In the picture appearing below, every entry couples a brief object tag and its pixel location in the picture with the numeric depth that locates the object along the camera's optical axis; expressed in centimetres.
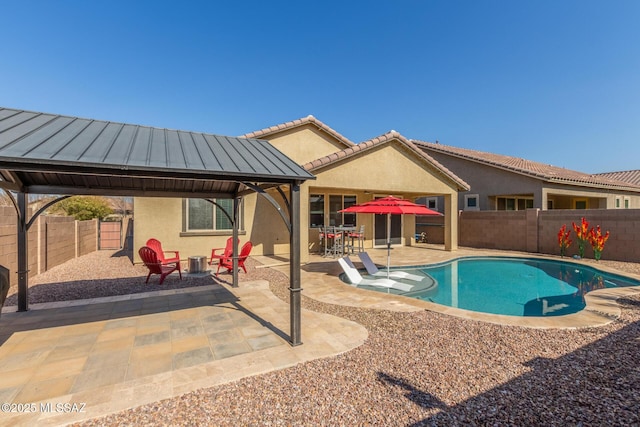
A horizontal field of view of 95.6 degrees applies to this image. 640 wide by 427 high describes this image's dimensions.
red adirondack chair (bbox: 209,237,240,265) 1003
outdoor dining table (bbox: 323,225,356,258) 1384
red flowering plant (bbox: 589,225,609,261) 1246
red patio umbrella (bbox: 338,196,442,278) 885
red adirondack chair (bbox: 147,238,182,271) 912
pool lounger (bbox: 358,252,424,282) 996
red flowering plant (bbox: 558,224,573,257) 1355
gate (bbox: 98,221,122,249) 1734
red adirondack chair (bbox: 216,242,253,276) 930
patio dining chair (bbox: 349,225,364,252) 1443
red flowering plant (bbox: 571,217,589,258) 1296
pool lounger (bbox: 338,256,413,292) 881
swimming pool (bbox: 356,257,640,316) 768
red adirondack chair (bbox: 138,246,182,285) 833
